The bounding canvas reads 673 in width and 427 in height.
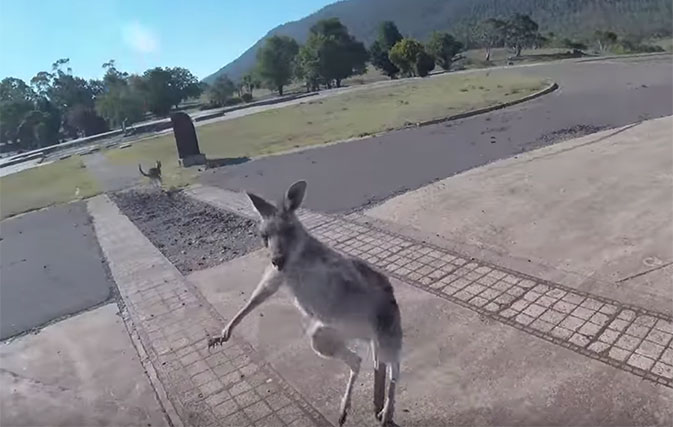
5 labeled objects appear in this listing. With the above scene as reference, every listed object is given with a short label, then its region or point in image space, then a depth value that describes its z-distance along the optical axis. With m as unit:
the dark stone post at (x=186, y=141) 22.28
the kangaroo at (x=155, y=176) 19.05
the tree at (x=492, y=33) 92.81
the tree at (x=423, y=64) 60.44
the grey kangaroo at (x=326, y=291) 4.04
